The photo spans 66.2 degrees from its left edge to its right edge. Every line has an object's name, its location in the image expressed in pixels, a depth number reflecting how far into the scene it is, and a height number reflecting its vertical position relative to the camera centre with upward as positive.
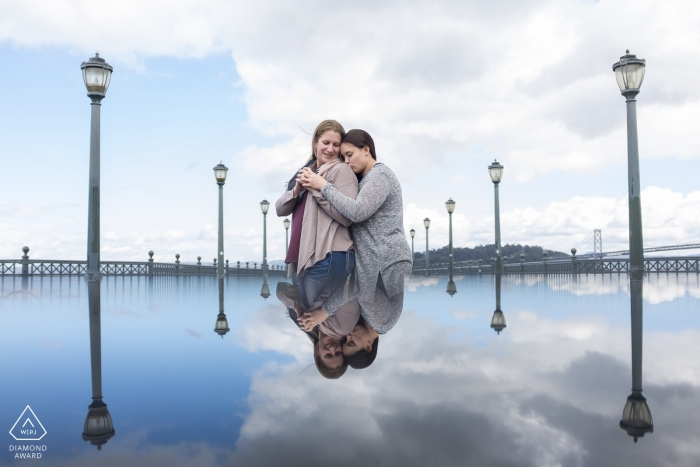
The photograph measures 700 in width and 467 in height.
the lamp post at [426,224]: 38.72 +2.08
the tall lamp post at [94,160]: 12.71 +2.27
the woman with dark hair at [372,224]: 4.21 +0.25
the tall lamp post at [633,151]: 11.55 +2.16
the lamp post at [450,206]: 29.45 +2.55
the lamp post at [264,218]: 33.16 +2.32
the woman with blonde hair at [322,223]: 4.43 +0.26
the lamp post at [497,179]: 21.60 +2.95
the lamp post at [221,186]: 22.06 +2.83
